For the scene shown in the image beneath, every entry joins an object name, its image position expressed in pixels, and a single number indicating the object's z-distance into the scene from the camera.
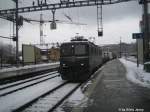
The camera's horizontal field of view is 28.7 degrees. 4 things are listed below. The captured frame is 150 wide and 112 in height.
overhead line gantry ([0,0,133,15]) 26.81
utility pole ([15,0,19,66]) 31.30
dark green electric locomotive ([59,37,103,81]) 19.09
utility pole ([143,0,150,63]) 21.34
